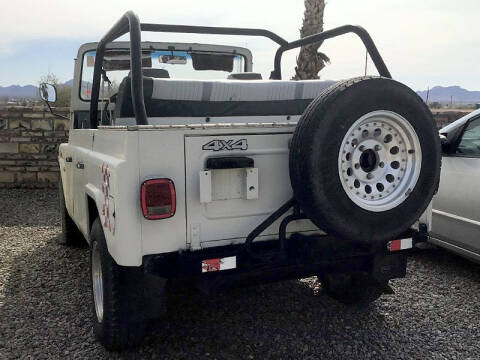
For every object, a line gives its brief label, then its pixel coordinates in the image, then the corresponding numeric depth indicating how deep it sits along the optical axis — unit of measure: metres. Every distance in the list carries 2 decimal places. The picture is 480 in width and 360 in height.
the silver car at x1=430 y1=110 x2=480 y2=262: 3.85
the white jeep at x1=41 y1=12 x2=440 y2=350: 2.27
